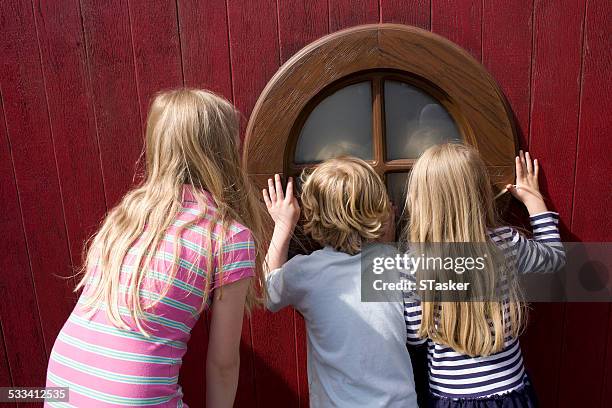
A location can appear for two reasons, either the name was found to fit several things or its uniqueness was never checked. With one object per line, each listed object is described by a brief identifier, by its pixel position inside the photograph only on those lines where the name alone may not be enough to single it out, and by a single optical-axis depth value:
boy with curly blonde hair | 1.37
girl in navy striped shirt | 1.36
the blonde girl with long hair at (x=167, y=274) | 1.13
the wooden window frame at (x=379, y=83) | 1.49
